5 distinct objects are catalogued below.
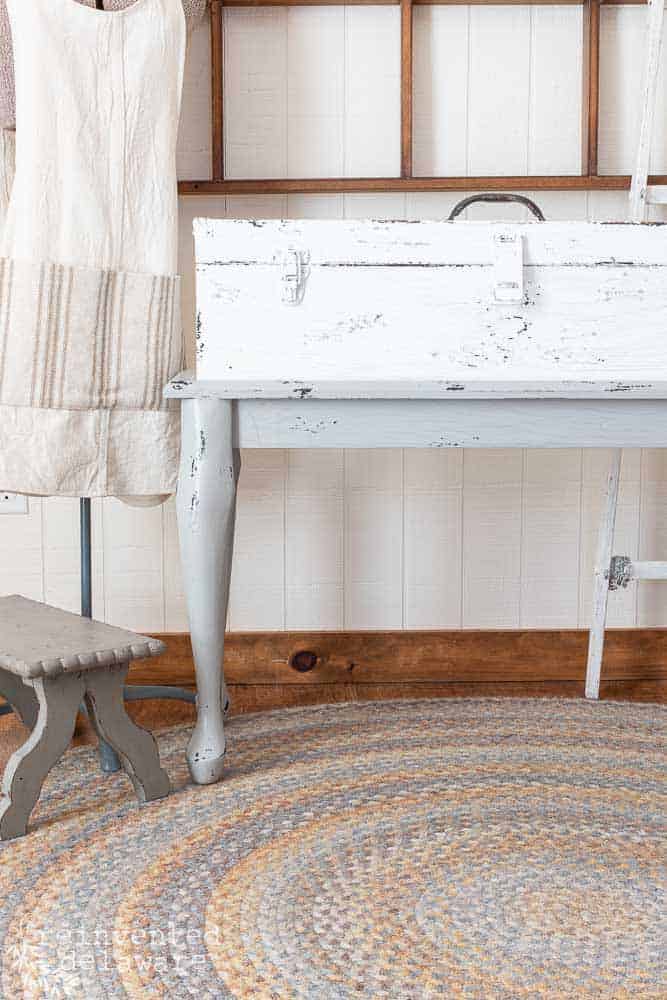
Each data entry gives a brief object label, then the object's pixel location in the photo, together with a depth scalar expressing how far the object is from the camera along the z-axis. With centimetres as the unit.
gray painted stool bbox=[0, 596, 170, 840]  123
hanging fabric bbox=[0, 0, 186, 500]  137
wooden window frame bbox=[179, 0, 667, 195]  178
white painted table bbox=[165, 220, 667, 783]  133
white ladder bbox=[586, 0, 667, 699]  166
